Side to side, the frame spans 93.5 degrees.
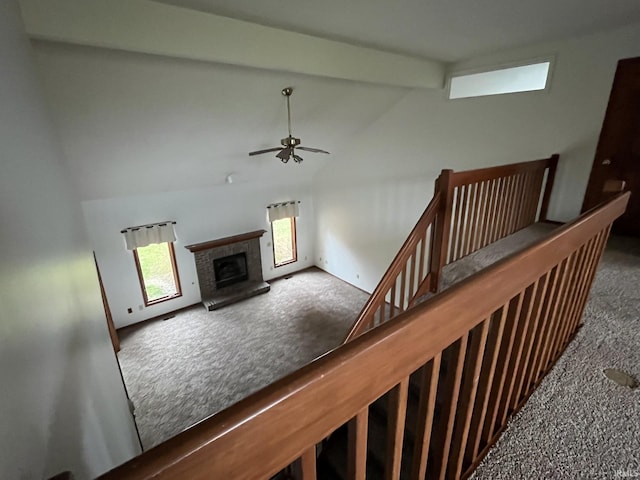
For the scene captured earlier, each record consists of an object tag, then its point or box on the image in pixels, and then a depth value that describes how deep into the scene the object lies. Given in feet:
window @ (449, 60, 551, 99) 11.25
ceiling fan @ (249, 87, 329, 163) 11.68
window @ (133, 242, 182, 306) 19.90
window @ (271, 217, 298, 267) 25.29
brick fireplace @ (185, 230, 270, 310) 21.64
